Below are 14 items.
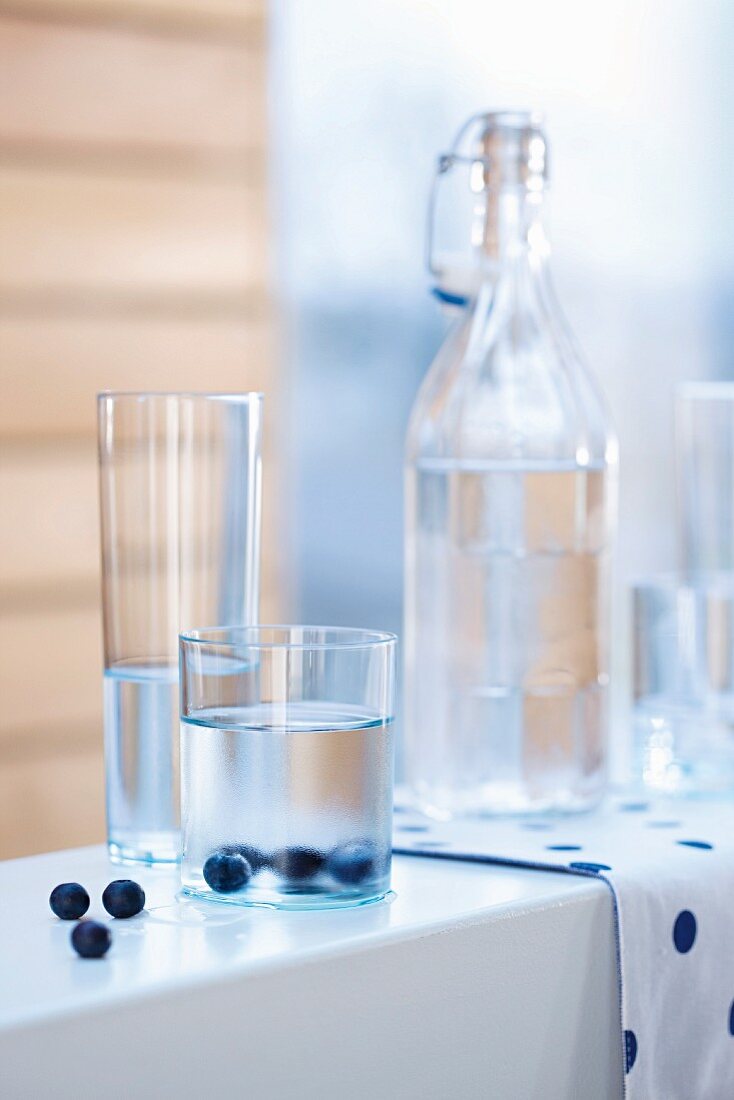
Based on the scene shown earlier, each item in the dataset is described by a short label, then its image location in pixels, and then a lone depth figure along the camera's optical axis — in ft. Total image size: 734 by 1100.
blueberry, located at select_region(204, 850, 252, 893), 3.55
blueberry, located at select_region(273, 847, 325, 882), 3.54
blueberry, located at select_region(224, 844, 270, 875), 3.55
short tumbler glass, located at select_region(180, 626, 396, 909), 3.52
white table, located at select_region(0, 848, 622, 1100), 3.23
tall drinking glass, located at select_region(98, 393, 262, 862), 3.76
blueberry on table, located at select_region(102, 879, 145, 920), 3.52
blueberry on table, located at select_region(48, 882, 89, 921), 3.50
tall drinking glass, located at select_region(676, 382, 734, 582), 4.44
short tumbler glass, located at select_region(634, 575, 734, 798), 4.36
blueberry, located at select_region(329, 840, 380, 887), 3.55
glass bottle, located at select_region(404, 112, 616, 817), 4.09
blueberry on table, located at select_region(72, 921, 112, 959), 3.36
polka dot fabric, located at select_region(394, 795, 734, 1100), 3.69
